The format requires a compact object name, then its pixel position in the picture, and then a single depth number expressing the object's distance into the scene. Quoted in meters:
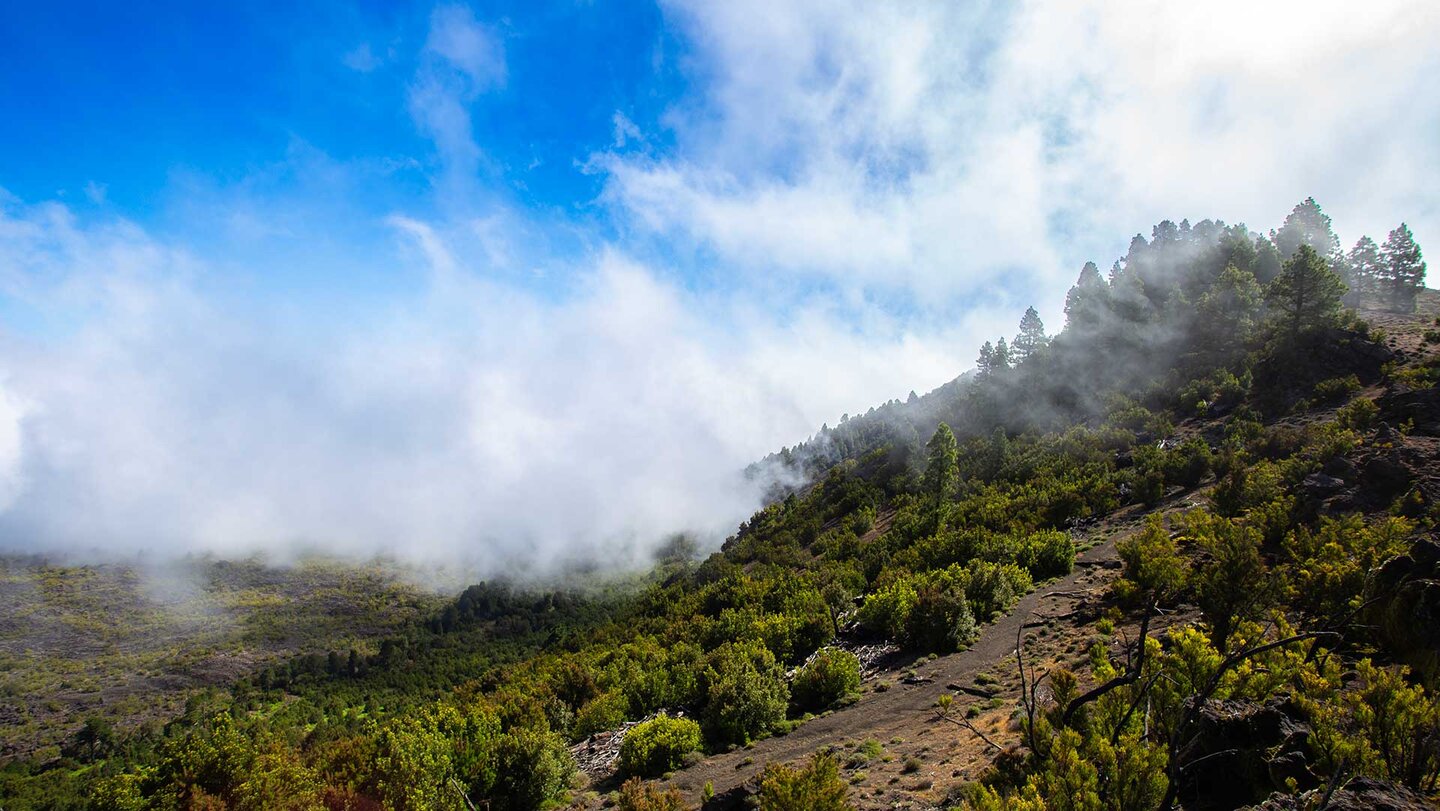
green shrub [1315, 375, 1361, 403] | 50.19
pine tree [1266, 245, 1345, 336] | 58.38
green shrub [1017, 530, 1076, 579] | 35.72
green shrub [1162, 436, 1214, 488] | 44.56
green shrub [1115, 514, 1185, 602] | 25.00
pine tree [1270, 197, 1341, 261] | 89.31
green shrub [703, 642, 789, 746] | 25.38
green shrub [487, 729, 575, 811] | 22.19
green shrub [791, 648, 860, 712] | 26.89
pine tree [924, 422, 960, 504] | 61.53
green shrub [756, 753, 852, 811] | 13.20
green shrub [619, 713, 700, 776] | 23.83
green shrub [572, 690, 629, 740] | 31.22
